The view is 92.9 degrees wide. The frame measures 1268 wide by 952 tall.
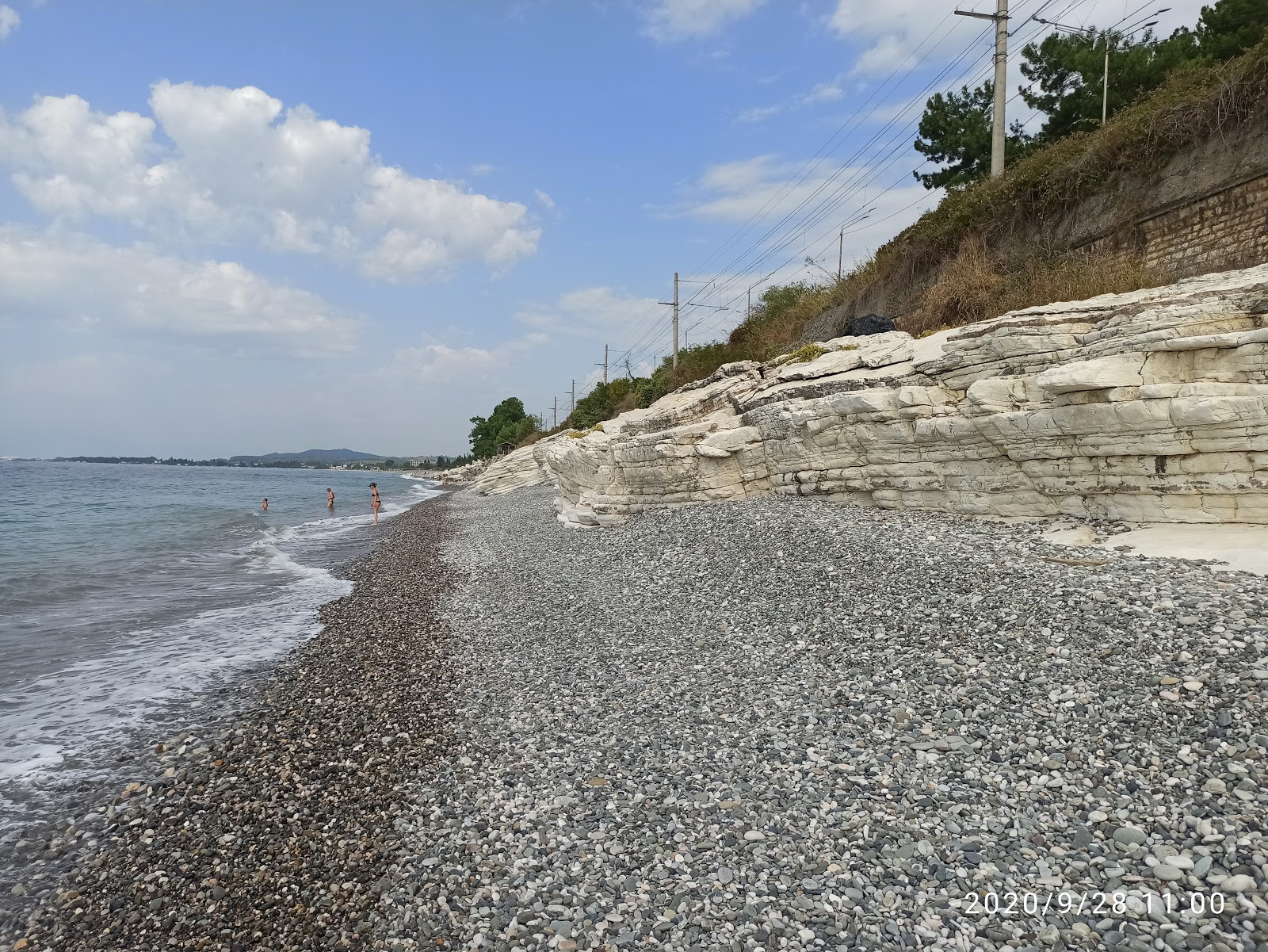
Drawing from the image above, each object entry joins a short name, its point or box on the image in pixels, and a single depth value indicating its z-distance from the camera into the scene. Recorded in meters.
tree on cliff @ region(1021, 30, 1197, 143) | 20.89
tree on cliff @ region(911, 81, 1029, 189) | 24.66
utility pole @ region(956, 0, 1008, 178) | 20.38
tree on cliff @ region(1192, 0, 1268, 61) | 18.39
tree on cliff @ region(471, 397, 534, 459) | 100.25
